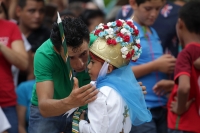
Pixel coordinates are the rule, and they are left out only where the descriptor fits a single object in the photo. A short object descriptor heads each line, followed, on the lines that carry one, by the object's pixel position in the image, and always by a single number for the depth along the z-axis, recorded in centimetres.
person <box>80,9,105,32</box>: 1196
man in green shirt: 645
